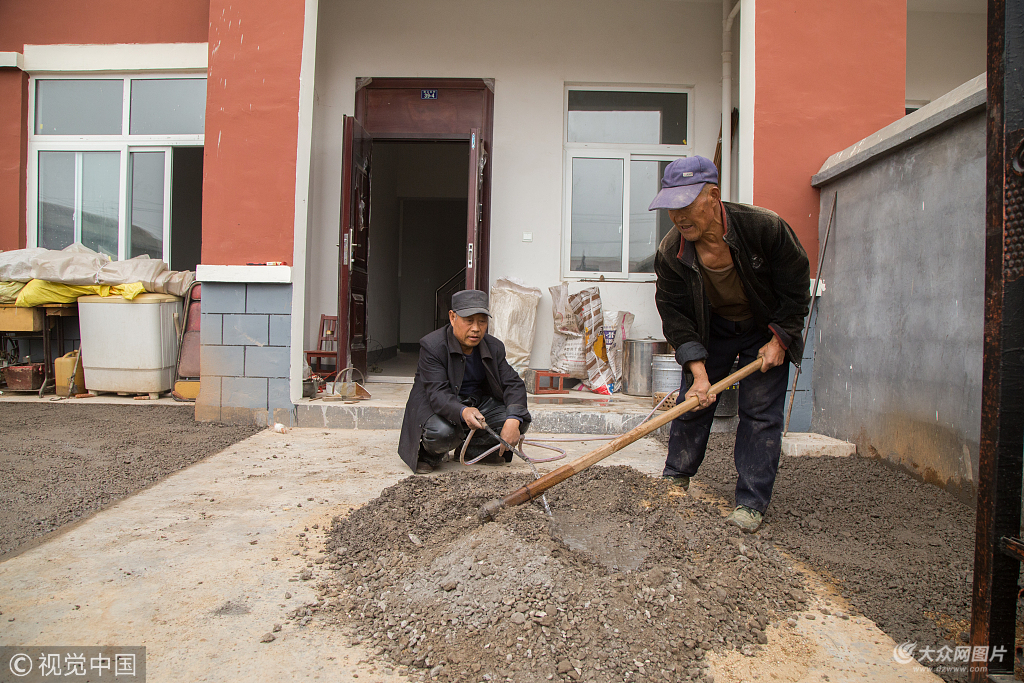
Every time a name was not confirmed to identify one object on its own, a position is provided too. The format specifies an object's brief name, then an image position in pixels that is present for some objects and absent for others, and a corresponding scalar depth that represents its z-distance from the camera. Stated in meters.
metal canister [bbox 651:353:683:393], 5.08
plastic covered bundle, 5.68
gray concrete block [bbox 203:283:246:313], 4.71
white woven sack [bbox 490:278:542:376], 6.02
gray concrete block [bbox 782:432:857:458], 3.96
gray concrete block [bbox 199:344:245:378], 4.73
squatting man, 3.22
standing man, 2.44
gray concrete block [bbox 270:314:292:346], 4.68
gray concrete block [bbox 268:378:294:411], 4.73
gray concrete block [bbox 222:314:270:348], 4.70
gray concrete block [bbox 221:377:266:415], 4.74
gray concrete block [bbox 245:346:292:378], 4.70
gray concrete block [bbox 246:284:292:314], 4.68
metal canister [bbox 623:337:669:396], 5.55
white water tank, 5.60
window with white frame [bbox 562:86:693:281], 6.54
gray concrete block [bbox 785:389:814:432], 4.41
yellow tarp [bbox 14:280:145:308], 5.64
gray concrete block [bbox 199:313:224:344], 4.74
